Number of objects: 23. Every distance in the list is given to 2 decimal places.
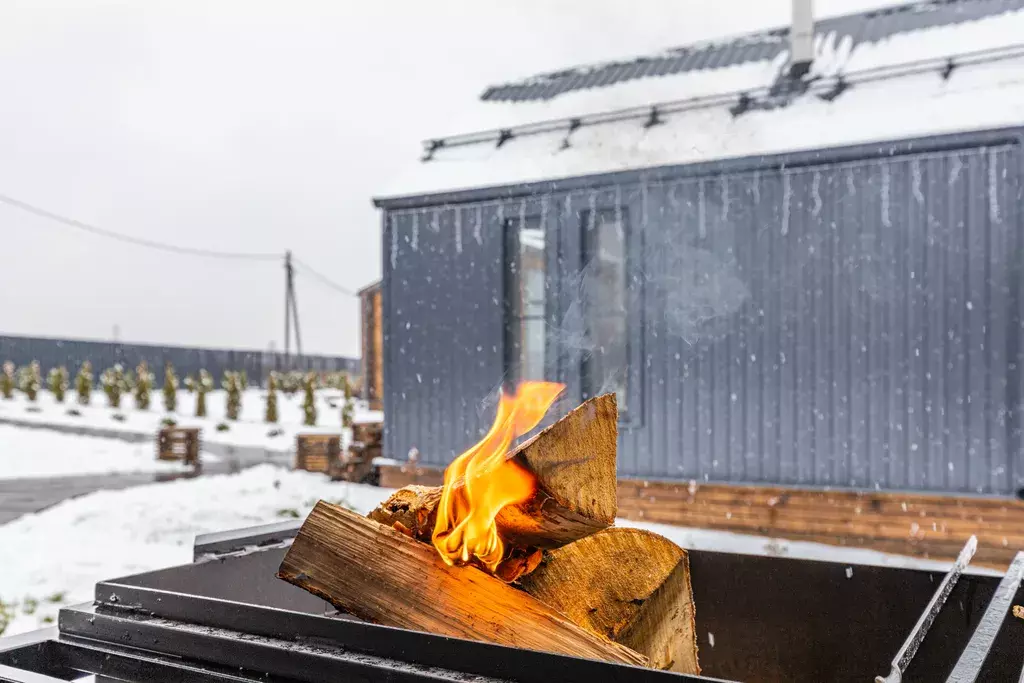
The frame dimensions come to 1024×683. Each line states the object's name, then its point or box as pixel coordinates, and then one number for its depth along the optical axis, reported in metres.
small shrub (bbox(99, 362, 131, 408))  21.20
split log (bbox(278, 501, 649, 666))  1.58
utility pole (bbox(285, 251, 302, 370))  29.75
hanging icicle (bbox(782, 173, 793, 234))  6.54
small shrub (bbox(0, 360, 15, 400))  21.81
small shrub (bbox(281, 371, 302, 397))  27.55
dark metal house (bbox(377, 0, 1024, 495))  6.00
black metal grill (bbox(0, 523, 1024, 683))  1.35
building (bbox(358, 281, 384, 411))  18.56
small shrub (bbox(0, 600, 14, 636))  3.96
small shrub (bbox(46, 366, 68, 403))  22.09
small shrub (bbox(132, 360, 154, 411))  21.44
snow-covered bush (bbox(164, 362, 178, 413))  21.14
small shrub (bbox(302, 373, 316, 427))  18.94
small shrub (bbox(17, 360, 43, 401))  21.67
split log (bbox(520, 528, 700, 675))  1.95
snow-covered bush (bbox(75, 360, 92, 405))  21.64
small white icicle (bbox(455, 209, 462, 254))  7.93
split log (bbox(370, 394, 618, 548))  1.56
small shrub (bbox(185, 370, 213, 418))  20.42
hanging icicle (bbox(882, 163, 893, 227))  6.23
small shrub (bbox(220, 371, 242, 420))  20.59
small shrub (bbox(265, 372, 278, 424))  19.75
